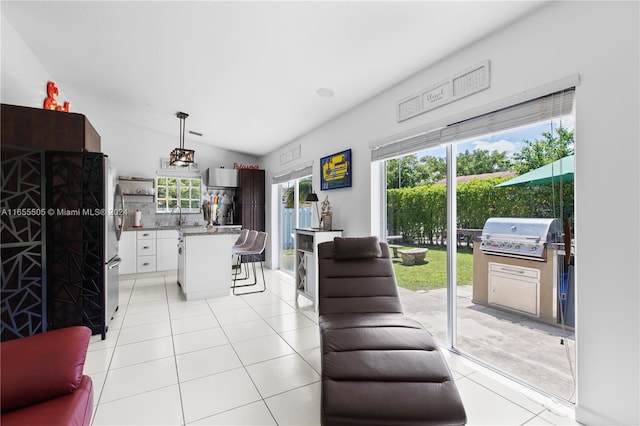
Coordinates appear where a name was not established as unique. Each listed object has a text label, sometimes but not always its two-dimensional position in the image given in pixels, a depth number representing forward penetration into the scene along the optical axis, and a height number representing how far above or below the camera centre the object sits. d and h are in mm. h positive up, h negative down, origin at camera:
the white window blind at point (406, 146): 2639 +681
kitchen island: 4078 -665
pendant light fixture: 4324 +870
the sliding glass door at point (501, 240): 1951 -201
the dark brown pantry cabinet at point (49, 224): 2410 -70
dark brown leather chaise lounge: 1322 -790
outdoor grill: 2051 -157
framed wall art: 3777 +608
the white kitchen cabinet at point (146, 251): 5574 -667
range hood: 6406 +823
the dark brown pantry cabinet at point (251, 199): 6547 +365
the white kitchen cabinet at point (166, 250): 5734 -678
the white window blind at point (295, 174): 4805 +749
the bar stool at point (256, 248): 4426 -505
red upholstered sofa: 1121 -674
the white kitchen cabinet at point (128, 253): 5453 -697
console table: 3702 -587
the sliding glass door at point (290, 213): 5383 +48
